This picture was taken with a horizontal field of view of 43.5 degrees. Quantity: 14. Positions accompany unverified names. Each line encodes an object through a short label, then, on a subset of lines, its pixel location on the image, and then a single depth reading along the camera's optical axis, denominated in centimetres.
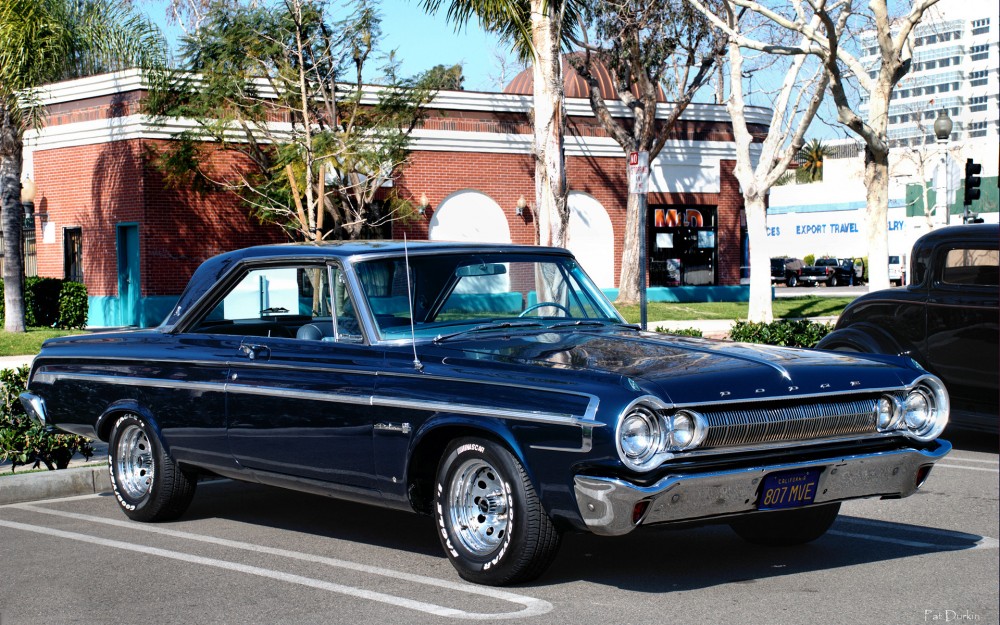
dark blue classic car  567
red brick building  2797
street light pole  2489
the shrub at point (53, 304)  2686
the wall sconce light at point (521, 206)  3309
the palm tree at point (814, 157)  10931
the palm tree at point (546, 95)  1695
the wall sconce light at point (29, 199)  2898
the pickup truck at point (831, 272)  6650
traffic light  2377
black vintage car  1019
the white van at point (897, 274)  5081
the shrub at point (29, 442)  973
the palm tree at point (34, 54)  2383
